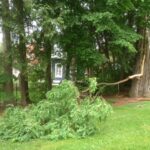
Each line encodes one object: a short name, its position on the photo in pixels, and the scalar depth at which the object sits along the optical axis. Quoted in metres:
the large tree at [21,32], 7.93
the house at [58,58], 8.96
